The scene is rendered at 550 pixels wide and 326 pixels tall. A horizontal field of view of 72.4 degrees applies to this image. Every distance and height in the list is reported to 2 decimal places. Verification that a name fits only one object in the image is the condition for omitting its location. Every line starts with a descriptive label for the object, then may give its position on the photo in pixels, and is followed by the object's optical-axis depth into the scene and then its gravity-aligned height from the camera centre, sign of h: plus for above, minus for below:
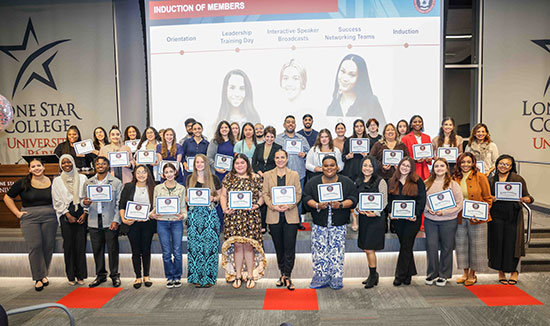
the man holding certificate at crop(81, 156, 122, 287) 4.42 -0.84
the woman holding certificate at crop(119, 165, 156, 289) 4.21 -0.77
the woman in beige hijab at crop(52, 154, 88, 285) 4.49 -0.85
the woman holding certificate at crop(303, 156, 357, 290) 4.12 -0.89
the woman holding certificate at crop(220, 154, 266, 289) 4.22 -0.85
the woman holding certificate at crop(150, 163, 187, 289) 4.19 -0.87
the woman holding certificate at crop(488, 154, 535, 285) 4.21 -0.95
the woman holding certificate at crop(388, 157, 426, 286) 4.18 -0.79
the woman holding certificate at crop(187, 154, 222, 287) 4.31 -1.00
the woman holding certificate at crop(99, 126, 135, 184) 5.17 -0.11
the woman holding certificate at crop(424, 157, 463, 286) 4.17 -0.94
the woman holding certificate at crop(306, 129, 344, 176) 4.94 -0.16
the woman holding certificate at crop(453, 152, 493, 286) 4.25 -1.00
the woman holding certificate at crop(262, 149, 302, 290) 4.22 -0.79
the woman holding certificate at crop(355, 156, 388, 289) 4.14 -0.86
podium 5.41 -0.58
